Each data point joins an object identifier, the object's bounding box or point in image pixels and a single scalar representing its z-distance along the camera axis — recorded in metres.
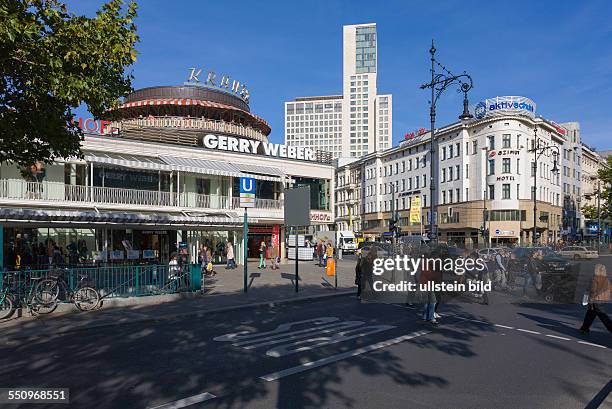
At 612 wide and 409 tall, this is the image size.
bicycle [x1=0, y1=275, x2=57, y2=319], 11.83
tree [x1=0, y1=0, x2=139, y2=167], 9.25
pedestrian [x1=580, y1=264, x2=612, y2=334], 9.84
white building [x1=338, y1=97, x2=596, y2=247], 61.22
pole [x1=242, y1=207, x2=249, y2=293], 16.93
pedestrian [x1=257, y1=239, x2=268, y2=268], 29.59
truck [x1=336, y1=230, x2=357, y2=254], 57.31
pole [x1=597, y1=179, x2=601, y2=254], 51.97
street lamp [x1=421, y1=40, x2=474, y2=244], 21.39
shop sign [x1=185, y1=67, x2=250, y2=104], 41.53
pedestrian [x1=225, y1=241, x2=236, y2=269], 28.78
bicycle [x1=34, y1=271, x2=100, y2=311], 12.59
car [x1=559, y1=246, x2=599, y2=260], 42.44
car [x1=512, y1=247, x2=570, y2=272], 17.80
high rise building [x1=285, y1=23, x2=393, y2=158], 159.12
